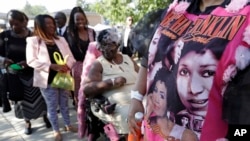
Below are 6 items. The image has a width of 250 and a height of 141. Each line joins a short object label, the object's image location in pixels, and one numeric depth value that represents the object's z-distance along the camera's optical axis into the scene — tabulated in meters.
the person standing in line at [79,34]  4.25
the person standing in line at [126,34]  5.33
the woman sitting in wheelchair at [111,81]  2.74
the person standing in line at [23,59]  3.91
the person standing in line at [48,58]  3.67
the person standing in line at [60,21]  5.88
